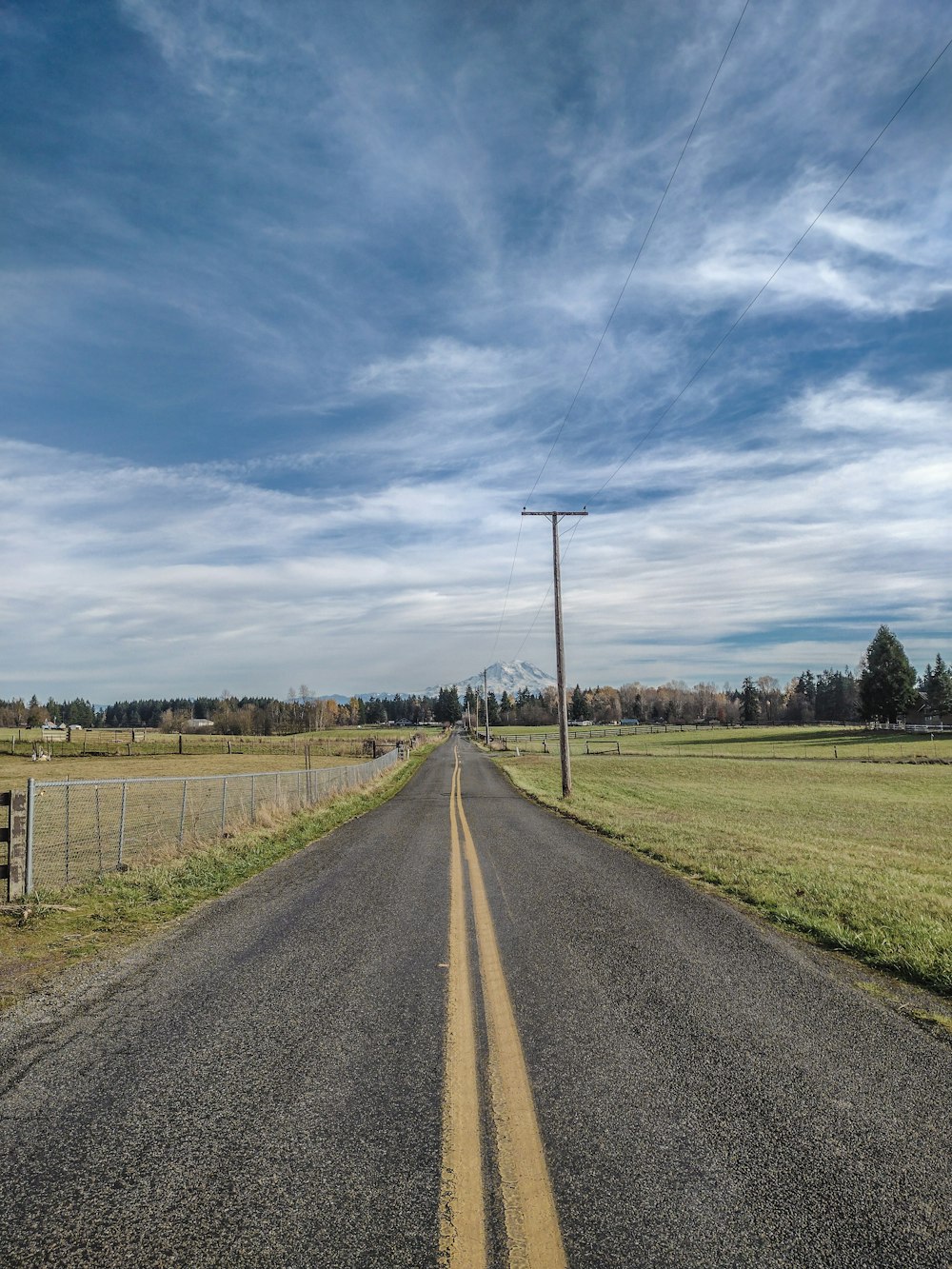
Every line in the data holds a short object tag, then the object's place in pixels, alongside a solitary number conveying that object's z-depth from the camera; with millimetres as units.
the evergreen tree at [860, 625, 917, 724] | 94125
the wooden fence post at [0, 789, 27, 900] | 8438
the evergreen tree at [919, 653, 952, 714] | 101250
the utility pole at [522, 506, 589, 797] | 24141
